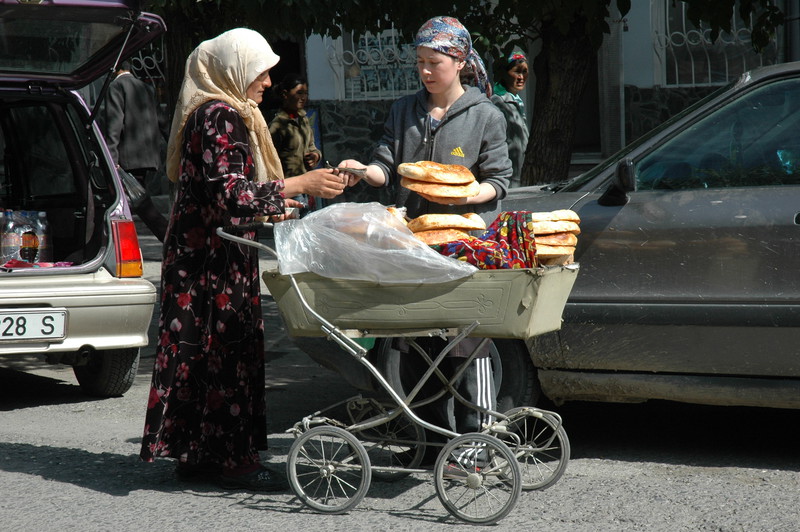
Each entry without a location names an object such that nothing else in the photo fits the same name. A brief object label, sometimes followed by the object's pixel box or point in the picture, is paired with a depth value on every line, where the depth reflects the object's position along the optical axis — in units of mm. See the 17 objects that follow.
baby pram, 7418
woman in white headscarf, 8271
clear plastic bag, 7391
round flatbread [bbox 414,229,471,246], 7725
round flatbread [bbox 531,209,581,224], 7894
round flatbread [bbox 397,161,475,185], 8017
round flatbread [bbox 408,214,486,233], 7806
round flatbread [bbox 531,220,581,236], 7856
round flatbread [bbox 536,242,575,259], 7841
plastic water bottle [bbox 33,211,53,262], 12399
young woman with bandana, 8471
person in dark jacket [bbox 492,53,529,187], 15666
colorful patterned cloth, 7505
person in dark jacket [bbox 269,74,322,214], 18756
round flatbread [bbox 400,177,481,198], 8025
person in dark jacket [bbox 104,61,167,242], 17357
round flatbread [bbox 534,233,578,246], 7879
